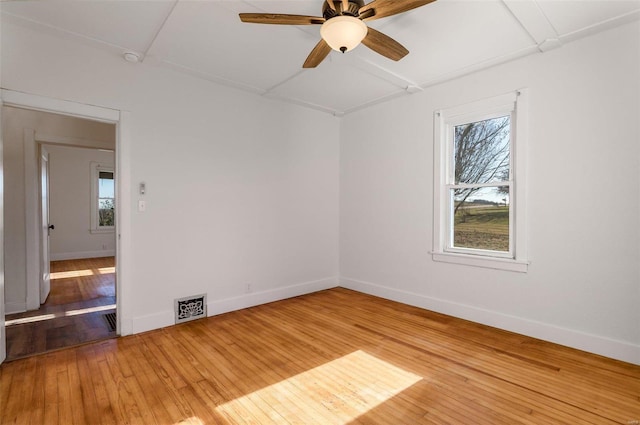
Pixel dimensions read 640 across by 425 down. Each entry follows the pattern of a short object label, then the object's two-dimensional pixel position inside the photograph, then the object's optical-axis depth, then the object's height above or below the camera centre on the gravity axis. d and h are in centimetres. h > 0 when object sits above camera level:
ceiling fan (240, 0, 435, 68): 185 +122
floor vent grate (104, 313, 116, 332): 322 -128
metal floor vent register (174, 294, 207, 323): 332 -112
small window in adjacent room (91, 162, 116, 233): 774 +25
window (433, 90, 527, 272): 308 +28
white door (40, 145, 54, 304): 393 -33
